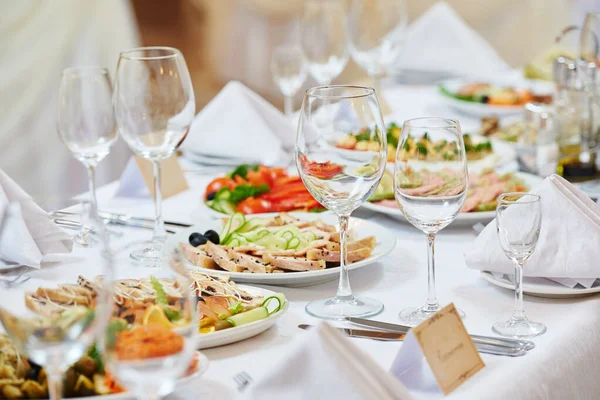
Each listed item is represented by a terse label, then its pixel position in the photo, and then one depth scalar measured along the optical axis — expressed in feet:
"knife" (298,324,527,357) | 4.86
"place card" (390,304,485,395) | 4.61
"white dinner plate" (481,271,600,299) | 5.28
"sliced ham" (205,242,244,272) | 5.45
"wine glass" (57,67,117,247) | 5.80
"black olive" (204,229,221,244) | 5.75
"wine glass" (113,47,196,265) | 5.59
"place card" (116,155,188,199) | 6.70
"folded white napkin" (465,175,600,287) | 5.27
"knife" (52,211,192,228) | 6.29
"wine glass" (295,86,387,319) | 5.04
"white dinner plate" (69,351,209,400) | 4.39
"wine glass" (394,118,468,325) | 5.04
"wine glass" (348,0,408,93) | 8.39
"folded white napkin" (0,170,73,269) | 5.48
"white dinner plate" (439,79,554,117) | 9.35
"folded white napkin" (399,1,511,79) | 11.61
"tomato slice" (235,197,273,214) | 6.45
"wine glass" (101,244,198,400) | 4.05
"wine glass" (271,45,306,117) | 8.34
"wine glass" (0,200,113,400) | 4.11
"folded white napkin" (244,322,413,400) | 4.39
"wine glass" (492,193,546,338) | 4.98
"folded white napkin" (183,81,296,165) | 7.40
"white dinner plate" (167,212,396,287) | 5.38
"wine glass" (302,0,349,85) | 8.20
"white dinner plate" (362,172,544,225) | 6.10
